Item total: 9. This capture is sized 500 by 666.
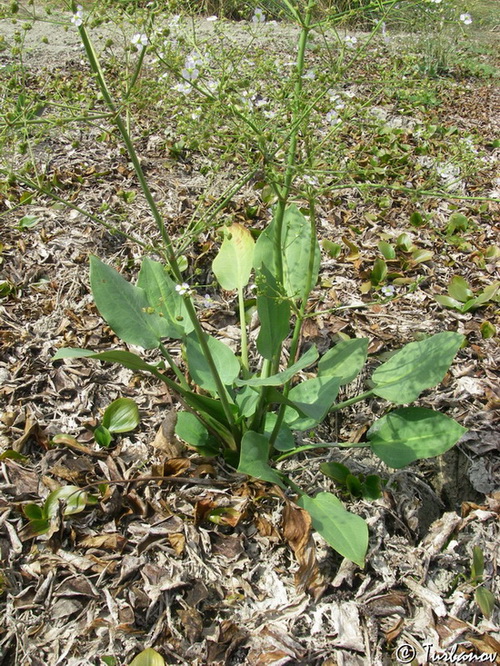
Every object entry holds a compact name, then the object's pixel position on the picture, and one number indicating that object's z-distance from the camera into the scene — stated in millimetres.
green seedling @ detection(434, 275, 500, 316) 1245
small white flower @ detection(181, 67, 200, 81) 781
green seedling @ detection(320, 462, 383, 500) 965
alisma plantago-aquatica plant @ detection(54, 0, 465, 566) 857
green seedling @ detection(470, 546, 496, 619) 877
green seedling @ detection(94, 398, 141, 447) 1023
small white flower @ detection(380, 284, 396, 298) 945
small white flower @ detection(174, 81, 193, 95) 786
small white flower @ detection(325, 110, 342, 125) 831
